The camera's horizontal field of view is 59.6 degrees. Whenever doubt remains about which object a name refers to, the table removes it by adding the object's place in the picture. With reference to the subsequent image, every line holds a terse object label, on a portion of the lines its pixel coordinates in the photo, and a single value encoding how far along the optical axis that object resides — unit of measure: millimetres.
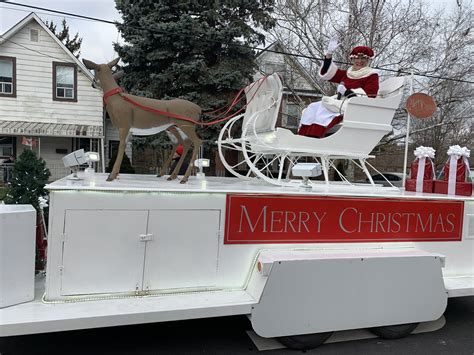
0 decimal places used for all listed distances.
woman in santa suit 4512
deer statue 3605
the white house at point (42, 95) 15344
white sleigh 4262
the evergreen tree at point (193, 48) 13148
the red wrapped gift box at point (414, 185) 4812
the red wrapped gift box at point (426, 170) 4930
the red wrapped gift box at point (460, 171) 4555
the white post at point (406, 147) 4707
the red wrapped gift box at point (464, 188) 4414
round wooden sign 5152
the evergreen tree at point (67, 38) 32000
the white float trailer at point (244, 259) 2852
